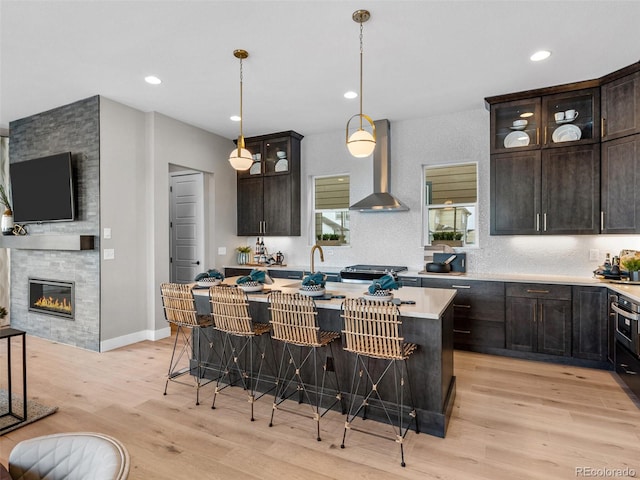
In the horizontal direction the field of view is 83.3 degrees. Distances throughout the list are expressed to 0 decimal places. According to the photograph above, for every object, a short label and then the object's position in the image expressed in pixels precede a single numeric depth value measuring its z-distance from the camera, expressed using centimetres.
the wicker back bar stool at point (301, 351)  254
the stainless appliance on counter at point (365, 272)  466
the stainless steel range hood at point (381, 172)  507
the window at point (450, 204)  493
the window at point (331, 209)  581
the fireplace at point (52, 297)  473
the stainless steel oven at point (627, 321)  293
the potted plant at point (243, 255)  635
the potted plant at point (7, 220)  527
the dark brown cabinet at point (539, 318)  388
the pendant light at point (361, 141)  276
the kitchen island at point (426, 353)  249
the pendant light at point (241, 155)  331
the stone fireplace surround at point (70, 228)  442
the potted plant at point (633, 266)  364
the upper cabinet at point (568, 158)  368
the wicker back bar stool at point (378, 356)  226
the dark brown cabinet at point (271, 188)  588
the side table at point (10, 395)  262
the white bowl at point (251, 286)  315
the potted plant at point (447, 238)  499
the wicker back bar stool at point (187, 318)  308
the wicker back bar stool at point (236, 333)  281
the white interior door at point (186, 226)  599
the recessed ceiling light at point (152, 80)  383
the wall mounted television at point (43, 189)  458
